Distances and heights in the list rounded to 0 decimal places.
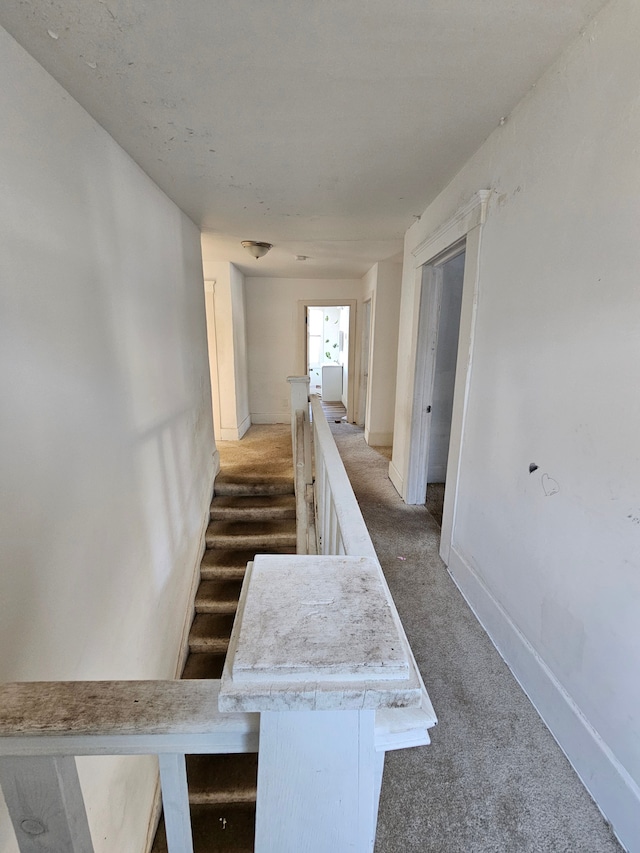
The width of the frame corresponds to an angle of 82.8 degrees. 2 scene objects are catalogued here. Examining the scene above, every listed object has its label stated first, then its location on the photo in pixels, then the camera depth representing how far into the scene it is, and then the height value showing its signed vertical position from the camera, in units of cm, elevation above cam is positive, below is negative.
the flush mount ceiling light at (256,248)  341 +90
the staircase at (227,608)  200 -204
